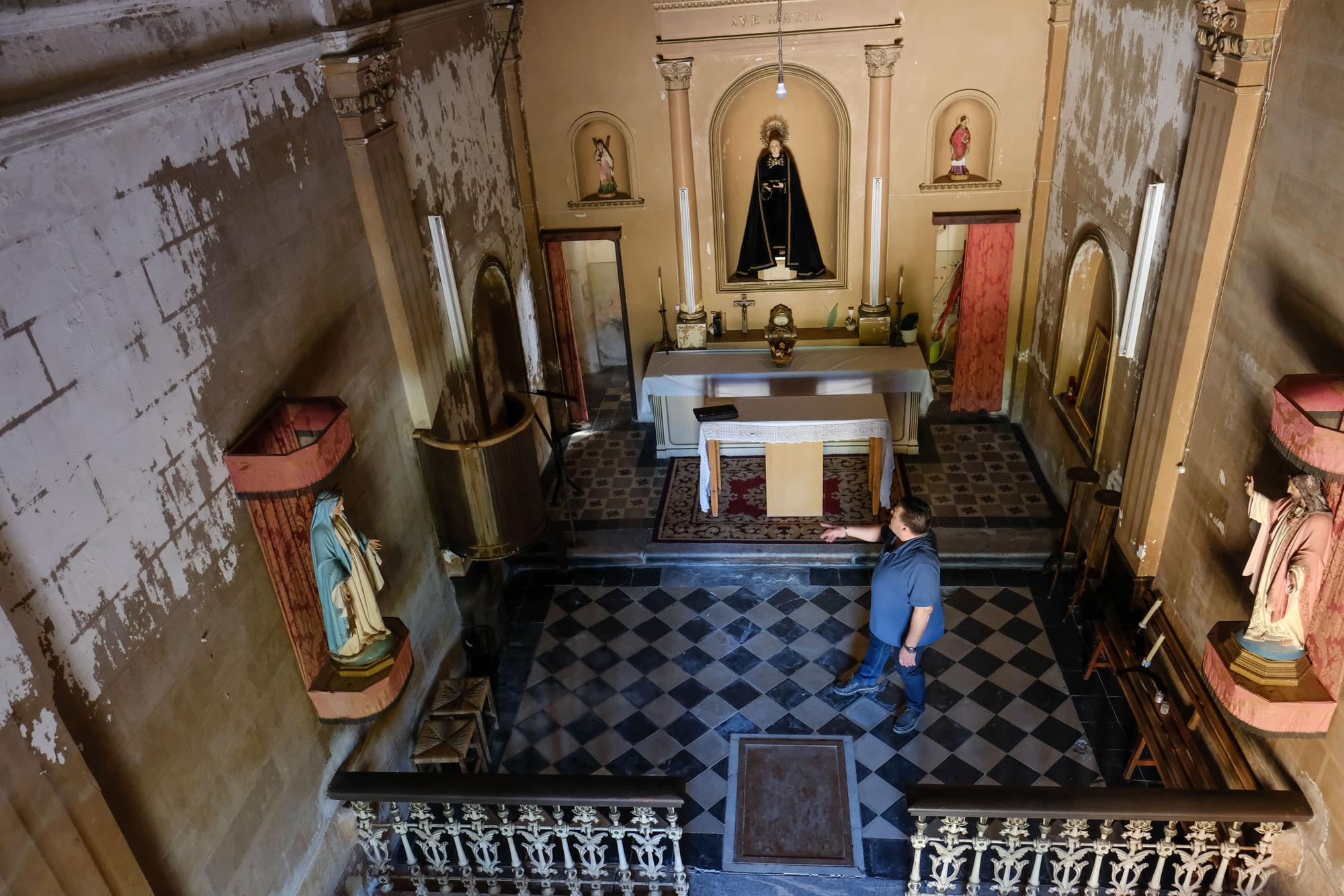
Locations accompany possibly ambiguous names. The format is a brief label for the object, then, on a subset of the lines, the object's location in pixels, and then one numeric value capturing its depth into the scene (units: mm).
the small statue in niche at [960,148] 9555
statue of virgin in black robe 10031
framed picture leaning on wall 7945
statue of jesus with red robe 3889
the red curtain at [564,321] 10250
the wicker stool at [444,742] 5895
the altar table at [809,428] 8492
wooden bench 5254
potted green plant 10195
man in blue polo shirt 5734
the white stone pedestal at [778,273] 10515
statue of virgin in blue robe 4445
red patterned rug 8773
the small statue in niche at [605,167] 9953
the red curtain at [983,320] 9781
